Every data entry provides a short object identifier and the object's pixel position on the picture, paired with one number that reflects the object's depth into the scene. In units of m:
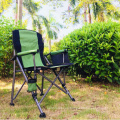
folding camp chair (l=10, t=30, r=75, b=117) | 2.22
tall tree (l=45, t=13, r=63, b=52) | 18.82
